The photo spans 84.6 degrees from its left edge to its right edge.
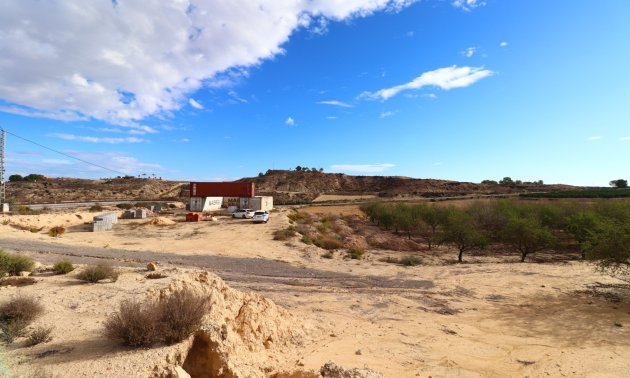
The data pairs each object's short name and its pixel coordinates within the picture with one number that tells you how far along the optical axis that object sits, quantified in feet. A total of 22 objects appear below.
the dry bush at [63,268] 46.65
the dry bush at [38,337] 24.06
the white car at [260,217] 146.93
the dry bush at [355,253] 99.09
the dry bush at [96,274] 41.96
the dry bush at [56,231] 110.50
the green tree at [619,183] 419.95
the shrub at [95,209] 165.89
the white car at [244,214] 163.12
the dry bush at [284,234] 118.24
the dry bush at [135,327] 23.93
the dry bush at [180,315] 24.81
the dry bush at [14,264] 43.82
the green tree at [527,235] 99.55
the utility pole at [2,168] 158.81
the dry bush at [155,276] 44.84
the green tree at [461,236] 104.99
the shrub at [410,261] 93.06
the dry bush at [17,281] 39.06
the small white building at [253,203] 194.08
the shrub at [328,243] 113.29
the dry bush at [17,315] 24.82
